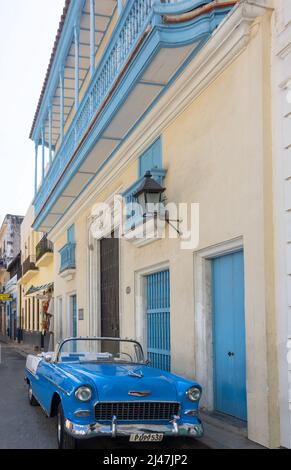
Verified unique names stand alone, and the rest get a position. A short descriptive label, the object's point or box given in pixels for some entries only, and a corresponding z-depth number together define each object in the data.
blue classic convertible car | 5.50
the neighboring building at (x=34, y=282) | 23.83
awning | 23.00
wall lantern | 8.55
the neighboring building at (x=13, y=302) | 37.28
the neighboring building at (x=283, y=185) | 5.84
